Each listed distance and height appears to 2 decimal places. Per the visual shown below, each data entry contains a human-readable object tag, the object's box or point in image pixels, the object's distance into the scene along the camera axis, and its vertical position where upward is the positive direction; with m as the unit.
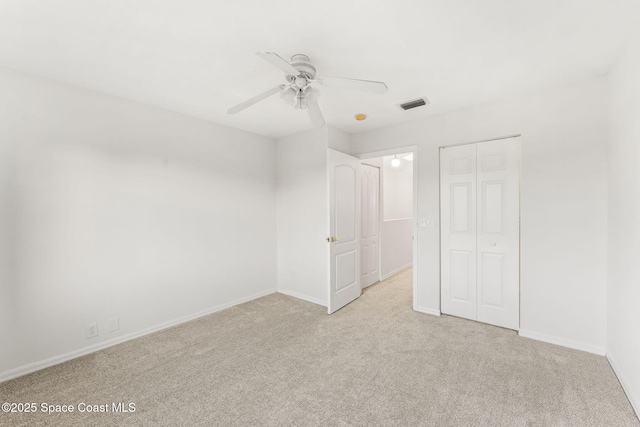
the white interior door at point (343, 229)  3.37 -0.26
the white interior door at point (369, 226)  4.40 -0.28
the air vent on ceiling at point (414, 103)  2.84 +1.11
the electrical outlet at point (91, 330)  2.52 -1.09
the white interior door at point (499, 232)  2.84 -0.26
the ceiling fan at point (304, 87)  1.82 +0.87
